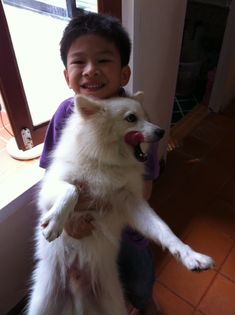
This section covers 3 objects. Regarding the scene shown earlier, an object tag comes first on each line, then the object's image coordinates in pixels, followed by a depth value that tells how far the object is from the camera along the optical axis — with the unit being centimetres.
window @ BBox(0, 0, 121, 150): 107
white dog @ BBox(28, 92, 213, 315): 87
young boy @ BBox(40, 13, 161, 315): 94
